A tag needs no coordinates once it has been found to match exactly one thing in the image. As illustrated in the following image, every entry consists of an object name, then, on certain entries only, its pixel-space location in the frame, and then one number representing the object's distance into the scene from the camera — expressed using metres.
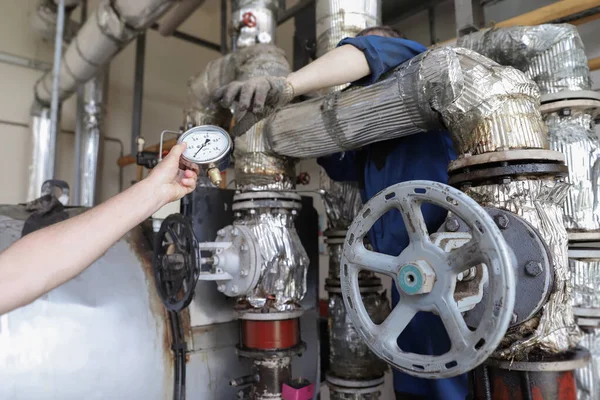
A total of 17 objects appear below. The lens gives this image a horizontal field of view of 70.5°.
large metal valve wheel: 0.51
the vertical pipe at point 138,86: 2.36
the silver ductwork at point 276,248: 1.05
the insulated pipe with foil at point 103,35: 1.72
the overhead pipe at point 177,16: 2.09
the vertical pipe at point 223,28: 2.27
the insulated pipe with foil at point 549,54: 0.92
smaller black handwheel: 0.89
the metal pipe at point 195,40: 2.71
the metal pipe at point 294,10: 1.85
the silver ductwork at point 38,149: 2.19
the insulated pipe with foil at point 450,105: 0.70
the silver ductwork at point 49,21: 2.35
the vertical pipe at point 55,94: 1.57
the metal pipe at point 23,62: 2.44
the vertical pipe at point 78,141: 2.22
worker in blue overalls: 0.84
